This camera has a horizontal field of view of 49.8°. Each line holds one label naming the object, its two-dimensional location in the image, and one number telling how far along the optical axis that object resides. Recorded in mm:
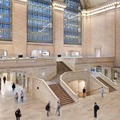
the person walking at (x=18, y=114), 8855
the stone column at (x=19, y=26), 19107
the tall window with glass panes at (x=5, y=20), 18578
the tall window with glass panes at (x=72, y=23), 24375
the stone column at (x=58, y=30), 22700
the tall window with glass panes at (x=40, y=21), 20852
